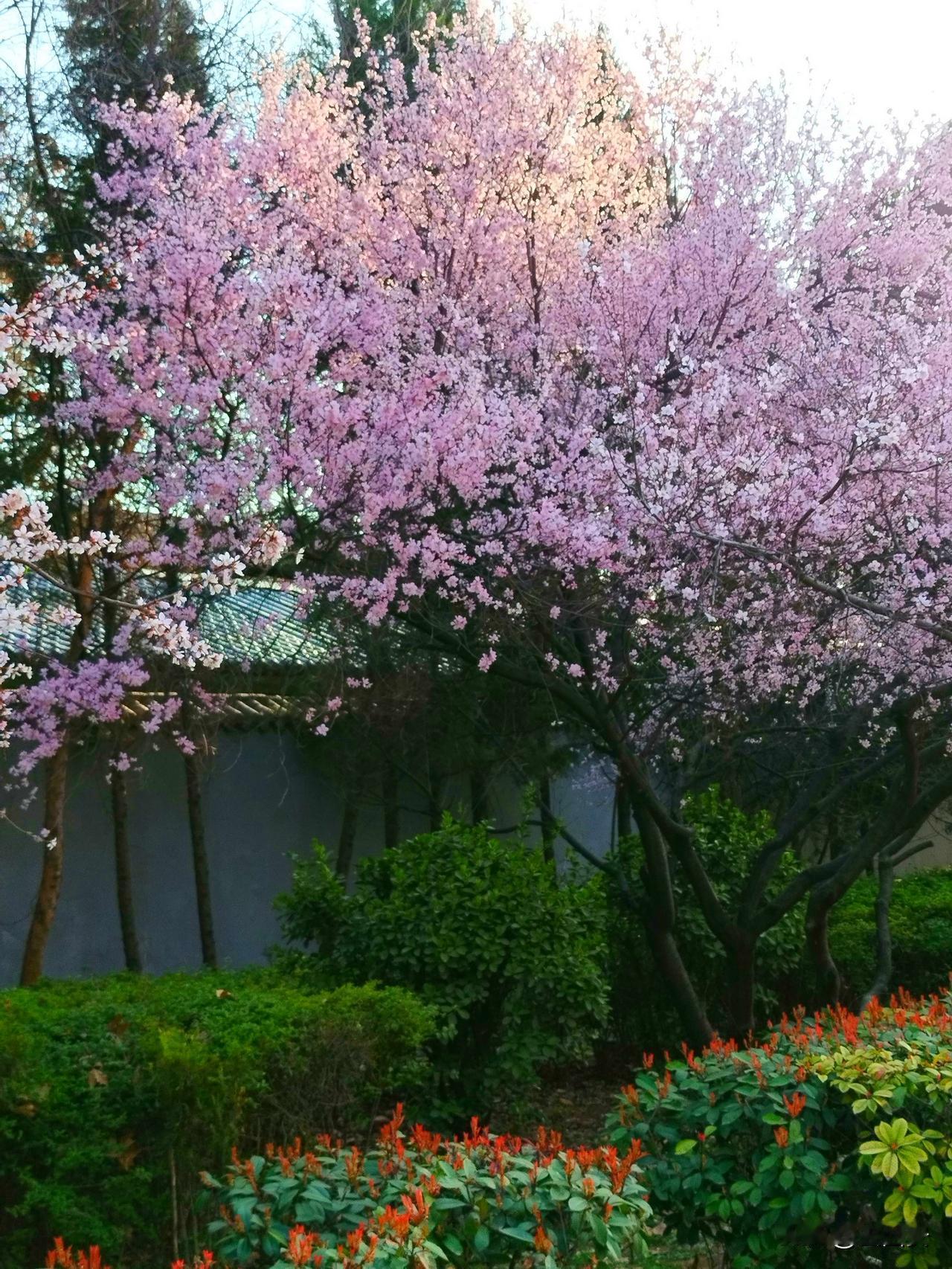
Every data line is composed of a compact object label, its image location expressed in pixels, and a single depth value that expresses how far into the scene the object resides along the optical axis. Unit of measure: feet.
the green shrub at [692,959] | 25.80
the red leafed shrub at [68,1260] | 8.58
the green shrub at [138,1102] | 12.90
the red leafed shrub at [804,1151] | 10.90
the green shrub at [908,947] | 26.71
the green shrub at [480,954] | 20.52
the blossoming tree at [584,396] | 21.42
